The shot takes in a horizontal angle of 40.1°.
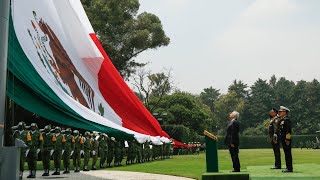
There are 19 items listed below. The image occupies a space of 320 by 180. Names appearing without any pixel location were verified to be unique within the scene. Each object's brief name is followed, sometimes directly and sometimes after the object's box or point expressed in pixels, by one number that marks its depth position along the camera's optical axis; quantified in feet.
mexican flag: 31.42
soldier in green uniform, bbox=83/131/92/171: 51.21
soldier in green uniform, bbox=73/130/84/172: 49.01
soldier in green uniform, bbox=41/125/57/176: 43.55
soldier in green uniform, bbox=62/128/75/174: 46.43
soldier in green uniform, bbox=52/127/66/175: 44.70
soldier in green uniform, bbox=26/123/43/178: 41.09
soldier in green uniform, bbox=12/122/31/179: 38.22
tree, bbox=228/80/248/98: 367.66
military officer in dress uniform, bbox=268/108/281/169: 36.58
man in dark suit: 32.86
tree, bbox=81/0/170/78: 110.32
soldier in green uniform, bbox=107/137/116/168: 59.57
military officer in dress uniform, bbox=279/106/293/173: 32.30
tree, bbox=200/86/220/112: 391.24
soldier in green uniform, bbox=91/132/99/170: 52.80
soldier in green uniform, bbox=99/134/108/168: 56.59
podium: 31.37
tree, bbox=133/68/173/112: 147.33
